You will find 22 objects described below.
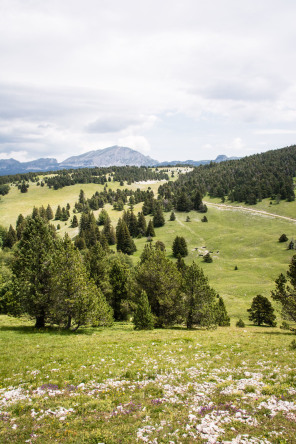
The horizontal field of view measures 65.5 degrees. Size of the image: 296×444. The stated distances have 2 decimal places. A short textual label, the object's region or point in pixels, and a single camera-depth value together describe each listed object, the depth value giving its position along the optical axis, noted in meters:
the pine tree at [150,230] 146.25
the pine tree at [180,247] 114.31
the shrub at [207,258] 105.88
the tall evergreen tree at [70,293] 29.73
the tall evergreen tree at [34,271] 30.17
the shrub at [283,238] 113.81
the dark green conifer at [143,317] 33.66
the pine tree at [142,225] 154.50
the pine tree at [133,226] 156.50
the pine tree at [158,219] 161.88
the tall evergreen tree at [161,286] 37.75
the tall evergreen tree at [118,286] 49.78
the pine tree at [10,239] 134.50
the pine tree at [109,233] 146.75
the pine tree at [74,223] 186.75
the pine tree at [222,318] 44.61
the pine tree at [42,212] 189.43
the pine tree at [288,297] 28.45
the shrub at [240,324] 46.03
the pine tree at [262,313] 49.97
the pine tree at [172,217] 170.12
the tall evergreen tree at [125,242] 128.62
